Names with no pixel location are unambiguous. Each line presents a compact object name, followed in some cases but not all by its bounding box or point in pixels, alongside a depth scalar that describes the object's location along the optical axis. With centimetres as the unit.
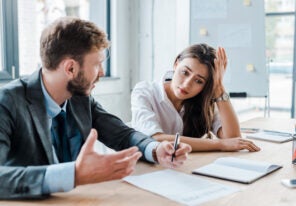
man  100
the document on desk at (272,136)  192
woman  183
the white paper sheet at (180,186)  107
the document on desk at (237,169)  127
